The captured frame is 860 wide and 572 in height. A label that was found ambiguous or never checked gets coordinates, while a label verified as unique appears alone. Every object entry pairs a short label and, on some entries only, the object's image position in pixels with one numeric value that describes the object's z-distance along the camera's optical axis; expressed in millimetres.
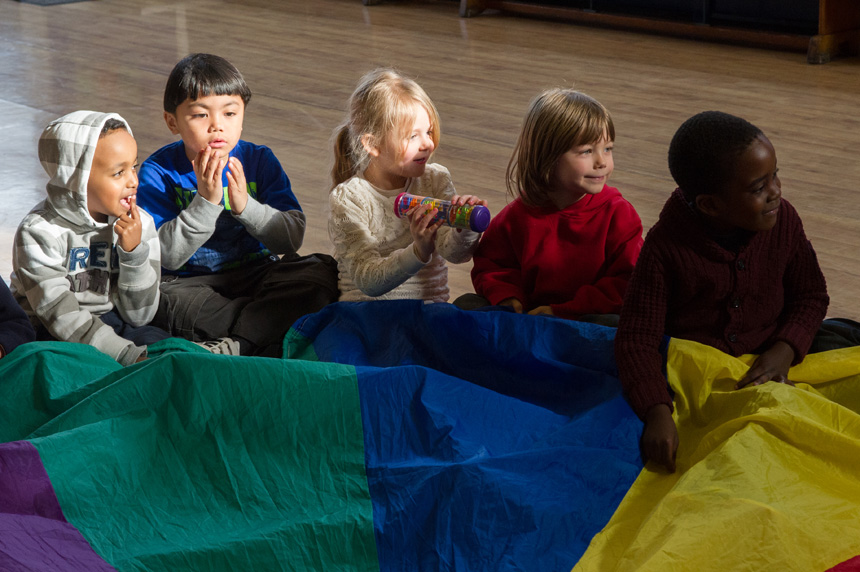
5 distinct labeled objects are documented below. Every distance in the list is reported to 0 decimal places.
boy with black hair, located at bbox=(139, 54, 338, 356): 4338
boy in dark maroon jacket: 3833
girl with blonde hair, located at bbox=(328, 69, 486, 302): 4243
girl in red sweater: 4160
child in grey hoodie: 4132
